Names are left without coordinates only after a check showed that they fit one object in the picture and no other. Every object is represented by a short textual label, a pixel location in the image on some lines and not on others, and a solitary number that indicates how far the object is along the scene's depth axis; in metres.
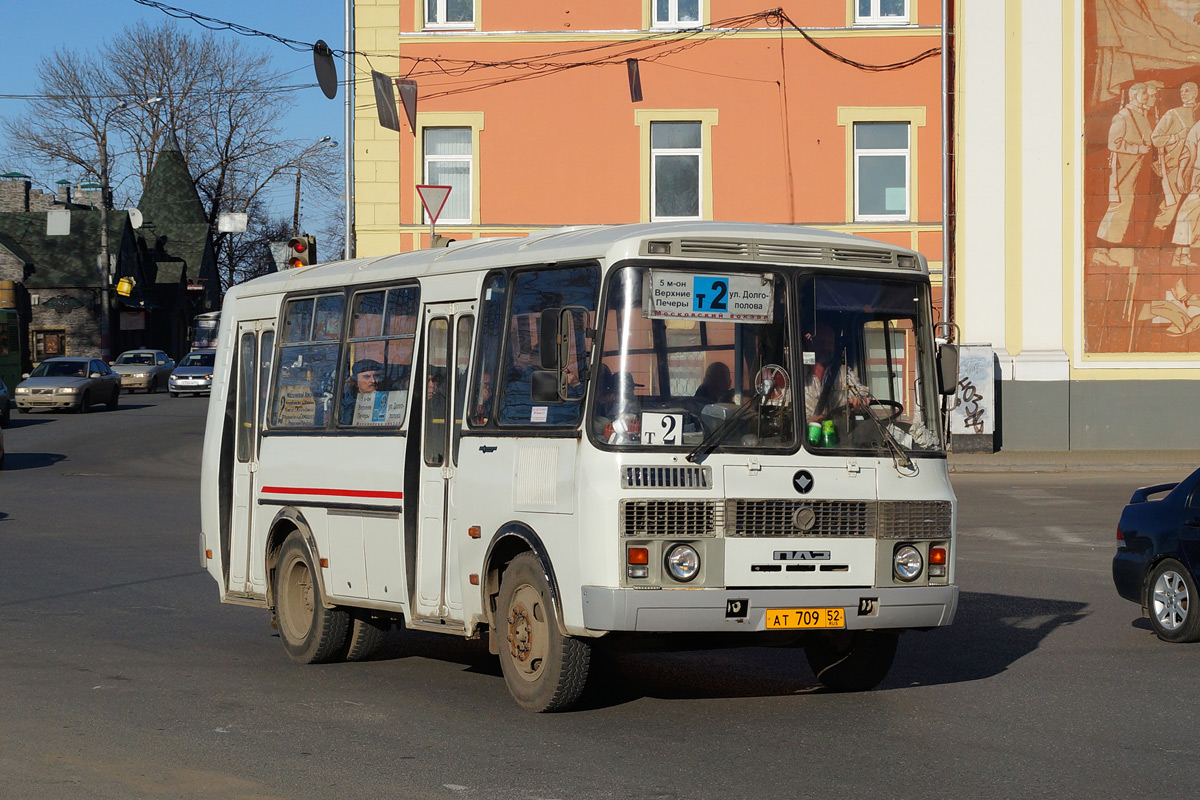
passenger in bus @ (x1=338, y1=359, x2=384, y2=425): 10.27
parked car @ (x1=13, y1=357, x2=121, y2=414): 44.81
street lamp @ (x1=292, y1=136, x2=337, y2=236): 66.21
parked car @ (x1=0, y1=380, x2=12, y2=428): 37.81
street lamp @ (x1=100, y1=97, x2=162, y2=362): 59.62
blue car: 11.21
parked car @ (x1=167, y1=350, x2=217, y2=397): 55.53
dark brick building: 76.81
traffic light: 21.50
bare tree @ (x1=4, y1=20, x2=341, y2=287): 78.50
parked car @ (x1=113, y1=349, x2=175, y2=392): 60.38
